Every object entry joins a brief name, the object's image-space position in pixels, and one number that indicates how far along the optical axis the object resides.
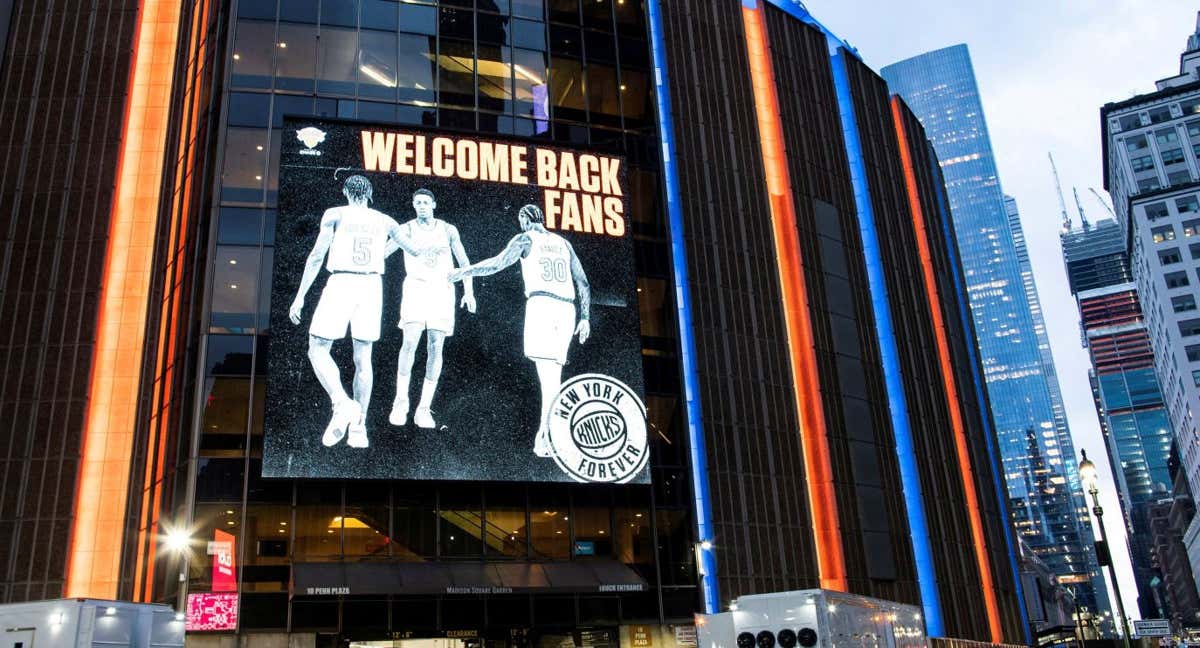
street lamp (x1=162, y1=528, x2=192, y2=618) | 30.30
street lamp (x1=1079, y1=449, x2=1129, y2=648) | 28.11
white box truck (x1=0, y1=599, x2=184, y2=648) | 16.73
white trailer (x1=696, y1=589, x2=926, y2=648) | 20.41
